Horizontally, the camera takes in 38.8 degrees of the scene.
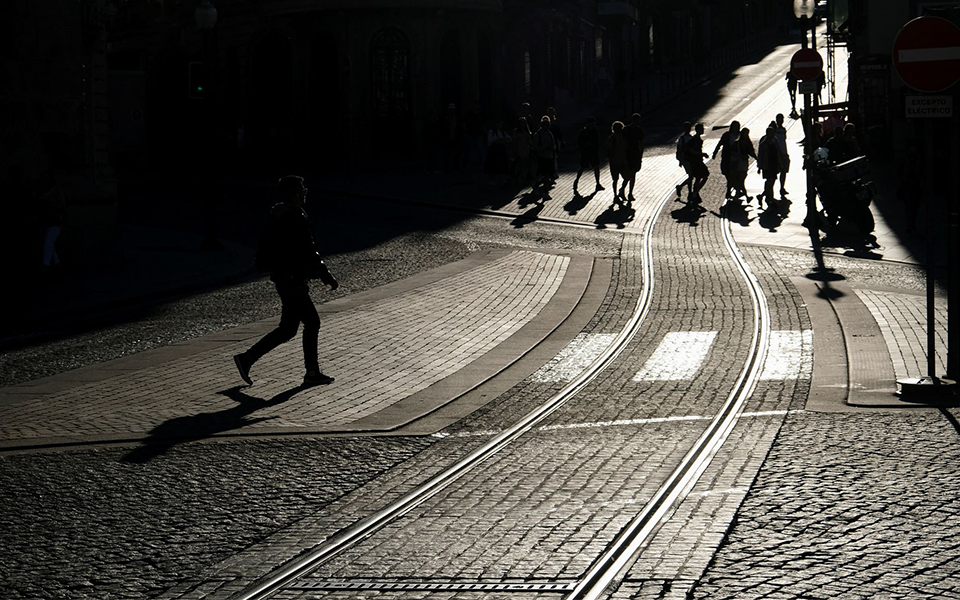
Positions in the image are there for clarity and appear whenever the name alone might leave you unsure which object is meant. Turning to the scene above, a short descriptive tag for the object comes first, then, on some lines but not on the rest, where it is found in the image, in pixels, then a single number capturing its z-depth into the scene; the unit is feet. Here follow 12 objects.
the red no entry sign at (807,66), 79.92
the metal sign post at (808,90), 74.95
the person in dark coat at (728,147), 86.84
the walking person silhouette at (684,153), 88.79
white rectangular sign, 36.04
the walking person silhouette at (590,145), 96.12
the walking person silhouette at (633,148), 89.61
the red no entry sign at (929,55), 35.58
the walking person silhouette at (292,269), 39.63
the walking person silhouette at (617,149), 88.53
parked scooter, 72.84
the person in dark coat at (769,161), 85.92
